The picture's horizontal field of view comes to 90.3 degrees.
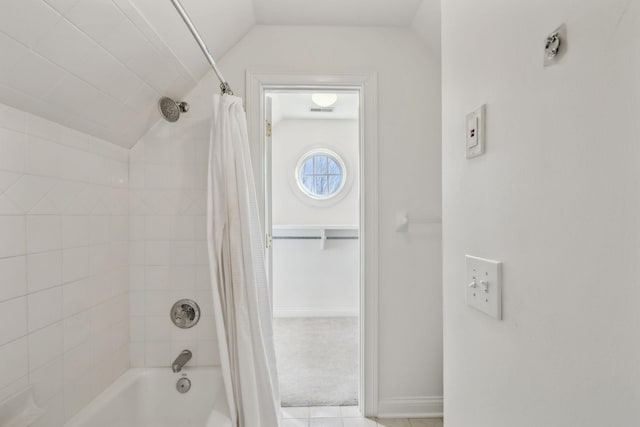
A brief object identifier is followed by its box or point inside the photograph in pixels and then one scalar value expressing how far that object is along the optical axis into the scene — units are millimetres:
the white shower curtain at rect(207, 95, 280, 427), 1428
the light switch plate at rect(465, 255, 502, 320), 659
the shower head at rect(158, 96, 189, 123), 1613
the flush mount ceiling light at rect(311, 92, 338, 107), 2939
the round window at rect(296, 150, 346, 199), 3779
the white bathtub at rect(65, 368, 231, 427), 1582
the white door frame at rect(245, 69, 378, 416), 1810
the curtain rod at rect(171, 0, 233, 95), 1017
